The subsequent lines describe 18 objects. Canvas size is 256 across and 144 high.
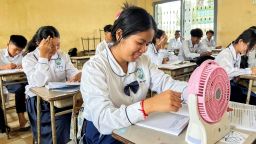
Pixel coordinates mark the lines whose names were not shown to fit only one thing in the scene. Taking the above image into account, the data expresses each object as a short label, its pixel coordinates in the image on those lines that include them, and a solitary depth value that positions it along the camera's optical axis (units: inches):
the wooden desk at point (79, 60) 213.5
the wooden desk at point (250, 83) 95.5
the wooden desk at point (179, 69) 124.2
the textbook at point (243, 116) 39.6
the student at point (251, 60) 127.1
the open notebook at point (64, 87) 77.9
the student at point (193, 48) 195.6
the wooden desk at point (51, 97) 70.9
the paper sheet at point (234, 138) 34.8
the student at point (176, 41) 303.7
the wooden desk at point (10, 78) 115.0
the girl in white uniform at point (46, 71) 84.2
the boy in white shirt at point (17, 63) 123.3
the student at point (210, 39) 270.2
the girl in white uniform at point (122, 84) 39.4
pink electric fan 32.4
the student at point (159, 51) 141.2
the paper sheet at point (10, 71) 116.6
